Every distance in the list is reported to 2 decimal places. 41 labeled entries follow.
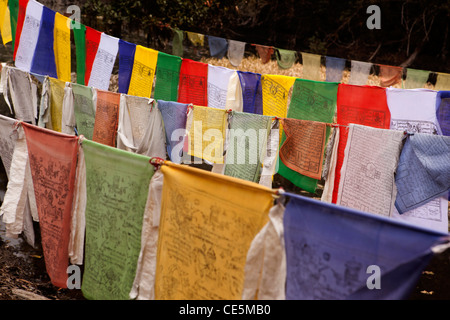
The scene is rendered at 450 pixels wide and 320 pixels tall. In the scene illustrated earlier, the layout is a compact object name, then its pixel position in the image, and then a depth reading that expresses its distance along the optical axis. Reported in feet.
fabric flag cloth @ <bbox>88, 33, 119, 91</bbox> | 15.78
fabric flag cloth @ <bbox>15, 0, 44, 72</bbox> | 15.84
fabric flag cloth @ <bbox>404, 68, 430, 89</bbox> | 20.10
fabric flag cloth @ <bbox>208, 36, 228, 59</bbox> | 21.83
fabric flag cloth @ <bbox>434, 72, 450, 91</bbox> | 19.03
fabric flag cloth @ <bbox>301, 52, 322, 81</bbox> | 21.12
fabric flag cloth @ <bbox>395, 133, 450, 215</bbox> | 9.29
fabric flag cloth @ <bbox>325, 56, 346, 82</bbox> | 20.59
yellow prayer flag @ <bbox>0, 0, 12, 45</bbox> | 16.21
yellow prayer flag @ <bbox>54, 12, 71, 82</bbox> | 15.88
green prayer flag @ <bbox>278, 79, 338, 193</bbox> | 13.26
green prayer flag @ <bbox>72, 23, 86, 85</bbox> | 16.10
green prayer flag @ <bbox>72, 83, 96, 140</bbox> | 13.26
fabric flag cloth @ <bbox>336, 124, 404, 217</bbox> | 9.83
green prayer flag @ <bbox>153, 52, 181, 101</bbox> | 15.74
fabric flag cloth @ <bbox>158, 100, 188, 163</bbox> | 12.21
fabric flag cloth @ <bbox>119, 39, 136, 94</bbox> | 15.88
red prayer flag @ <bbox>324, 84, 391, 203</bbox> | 12.37
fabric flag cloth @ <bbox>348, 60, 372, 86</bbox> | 20.47
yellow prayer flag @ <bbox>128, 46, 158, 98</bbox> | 15.83
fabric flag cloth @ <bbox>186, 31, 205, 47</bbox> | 22.39
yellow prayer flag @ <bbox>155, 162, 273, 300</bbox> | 6.06
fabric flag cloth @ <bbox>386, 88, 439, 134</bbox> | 11.38
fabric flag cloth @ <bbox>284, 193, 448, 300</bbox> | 4.87
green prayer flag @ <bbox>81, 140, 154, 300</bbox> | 7.38
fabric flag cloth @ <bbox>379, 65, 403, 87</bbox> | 21.61
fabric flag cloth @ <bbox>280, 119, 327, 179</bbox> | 11.09
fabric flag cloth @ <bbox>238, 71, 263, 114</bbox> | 14.69
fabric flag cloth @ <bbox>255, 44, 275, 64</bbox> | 22.35
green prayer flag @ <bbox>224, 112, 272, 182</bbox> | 11.35
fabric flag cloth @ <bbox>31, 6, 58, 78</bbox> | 15.92
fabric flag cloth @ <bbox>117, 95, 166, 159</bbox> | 12.40
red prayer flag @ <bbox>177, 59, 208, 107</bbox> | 15.39
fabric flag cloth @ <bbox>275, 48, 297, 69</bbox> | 22.03
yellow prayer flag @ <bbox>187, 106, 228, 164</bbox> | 12.05
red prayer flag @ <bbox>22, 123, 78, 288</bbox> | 8.36
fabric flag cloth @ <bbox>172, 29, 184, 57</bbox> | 23.32
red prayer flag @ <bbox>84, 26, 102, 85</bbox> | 15.93
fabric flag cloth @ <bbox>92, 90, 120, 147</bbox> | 12.95
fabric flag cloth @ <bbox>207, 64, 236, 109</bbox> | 14.96
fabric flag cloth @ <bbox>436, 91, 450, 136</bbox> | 11.18
